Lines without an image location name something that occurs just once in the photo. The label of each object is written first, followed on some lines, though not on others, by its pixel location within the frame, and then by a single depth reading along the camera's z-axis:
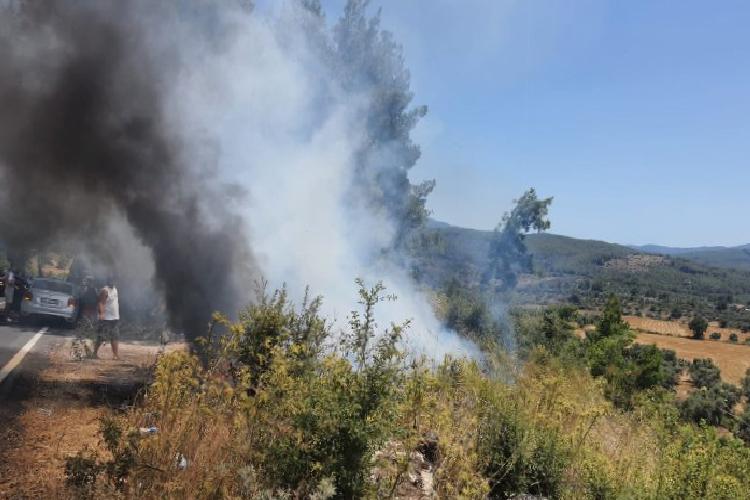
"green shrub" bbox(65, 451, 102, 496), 3.45
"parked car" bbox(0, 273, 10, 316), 16.94
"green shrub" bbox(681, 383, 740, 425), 16.22
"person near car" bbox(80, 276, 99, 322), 13.14
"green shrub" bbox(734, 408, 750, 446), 11.56
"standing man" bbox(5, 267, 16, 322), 15.21
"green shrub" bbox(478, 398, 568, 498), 4.74
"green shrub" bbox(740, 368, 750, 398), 27.81
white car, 14.53
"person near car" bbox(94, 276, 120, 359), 10.16
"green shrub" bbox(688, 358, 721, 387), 32.58
